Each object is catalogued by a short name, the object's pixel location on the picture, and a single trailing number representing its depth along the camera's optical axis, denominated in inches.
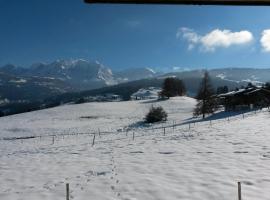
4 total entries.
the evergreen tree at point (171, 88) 3118.5
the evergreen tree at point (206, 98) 1894.1
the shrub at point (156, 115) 1900.6
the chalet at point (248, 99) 2015.7
